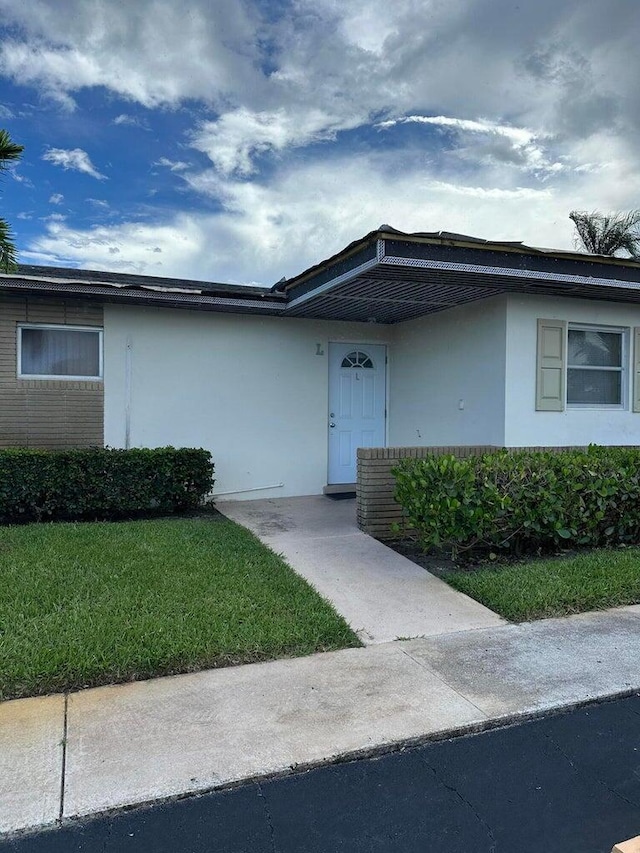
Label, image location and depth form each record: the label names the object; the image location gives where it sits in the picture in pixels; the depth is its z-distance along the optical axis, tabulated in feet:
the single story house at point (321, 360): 24.38
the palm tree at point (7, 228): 19.24
